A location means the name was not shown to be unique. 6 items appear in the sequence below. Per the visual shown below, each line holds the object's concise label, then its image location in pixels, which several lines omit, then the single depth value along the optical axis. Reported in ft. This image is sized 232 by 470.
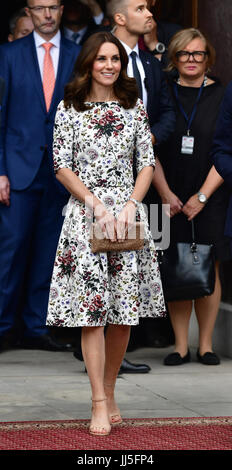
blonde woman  43.04
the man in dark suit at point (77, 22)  49.93
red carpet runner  28.76
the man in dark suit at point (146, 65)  40.14
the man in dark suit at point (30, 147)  43.75
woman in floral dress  30.78
